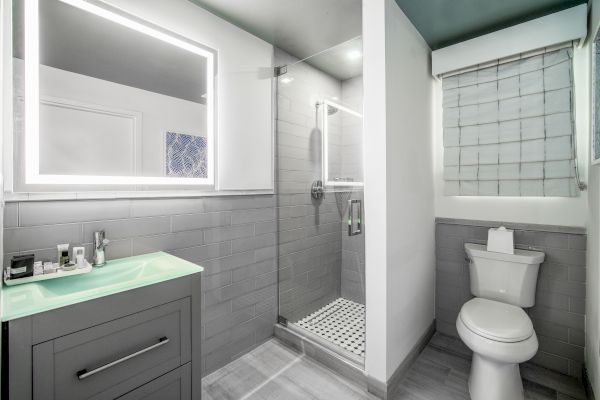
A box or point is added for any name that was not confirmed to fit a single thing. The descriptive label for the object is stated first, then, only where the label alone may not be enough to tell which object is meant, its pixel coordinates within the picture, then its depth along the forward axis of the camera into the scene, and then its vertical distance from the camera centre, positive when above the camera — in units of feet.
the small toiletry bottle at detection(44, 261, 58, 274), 3.89 -0.95
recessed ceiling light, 6.80 +3.64
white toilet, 4.86 -2.36
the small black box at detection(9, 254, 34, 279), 3.63 -0.87
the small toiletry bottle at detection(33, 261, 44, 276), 3.84 -0.94
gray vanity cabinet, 3.02 -1.87
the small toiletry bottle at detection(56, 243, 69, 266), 4.13 -0.80
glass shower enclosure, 7.52 +0.11
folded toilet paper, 6.30 -1.00
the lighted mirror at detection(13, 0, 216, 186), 4.13 +1.79
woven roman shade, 6.02 +1.67
